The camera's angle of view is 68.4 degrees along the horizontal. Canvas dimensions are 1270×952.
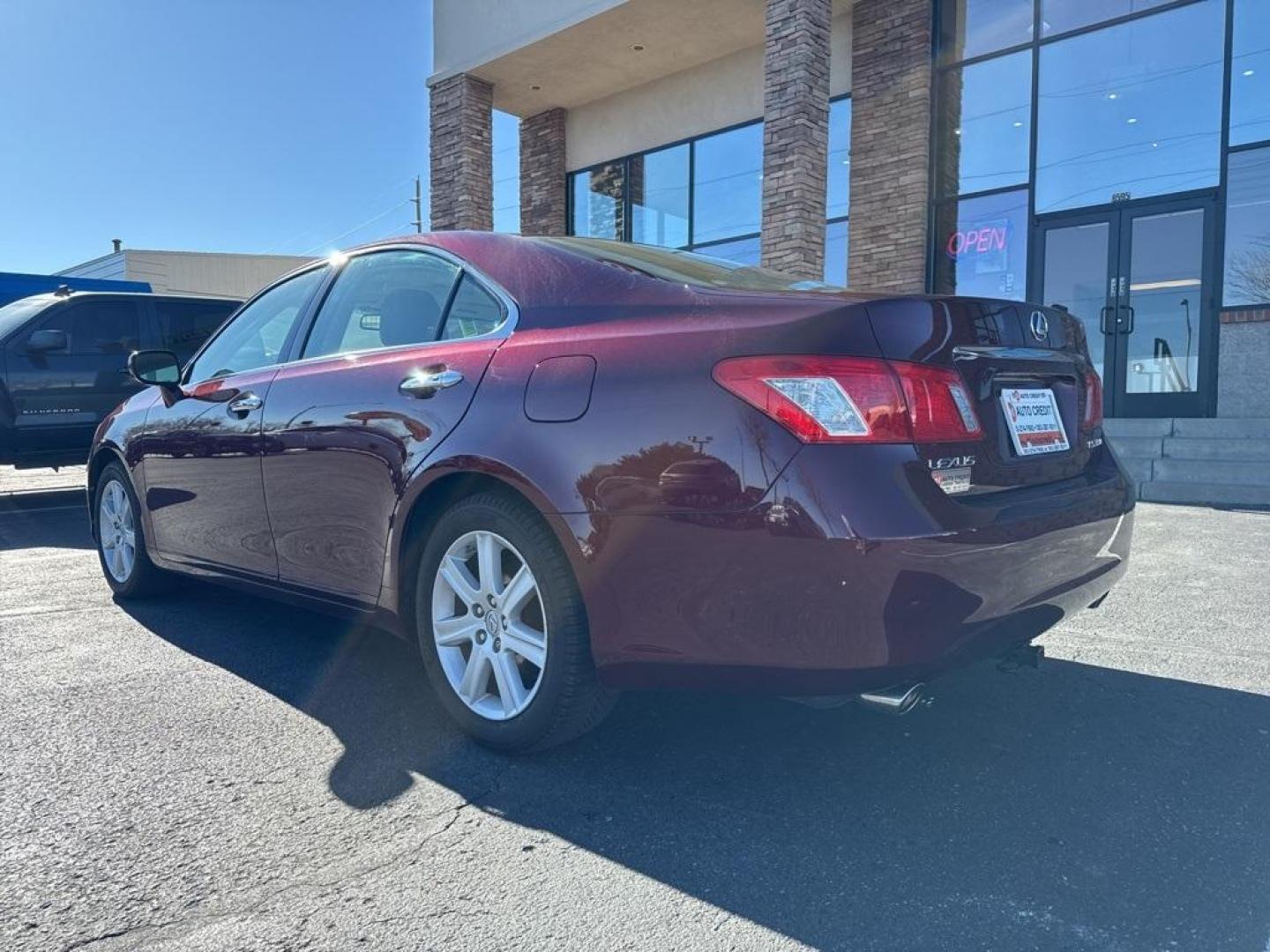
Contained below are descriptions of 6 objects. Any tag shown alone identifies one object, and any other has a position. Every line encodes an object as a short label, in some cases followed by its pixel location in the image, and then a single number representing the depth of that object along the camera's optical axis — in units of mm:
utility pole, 49906
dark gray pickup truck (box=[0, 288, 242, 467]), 8477
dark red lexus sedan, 2023
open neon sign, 10875
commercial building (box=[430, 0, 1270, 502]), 9461
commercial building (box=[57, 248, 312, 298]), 28891
